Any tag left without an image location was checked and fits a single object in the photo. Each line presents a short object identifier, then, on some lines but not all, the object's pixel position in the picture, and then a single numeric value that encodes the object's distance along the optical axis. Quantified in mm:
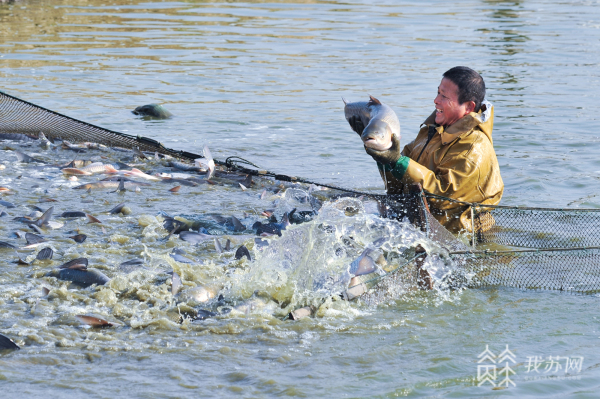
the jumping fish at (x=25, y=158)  18406
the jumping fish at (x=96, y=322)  9695
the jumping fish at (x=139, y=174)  17578
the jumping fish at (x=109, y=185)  16516
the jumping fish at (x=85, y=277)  11039
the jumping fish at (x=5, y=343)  8906
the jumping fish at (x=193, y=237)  13383
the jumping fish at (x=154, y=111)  24984
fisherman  11594
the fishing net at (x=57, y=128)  18797
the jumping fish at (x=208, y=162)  17541
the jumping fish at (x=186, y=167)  18266
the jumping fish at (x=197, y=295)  10656
